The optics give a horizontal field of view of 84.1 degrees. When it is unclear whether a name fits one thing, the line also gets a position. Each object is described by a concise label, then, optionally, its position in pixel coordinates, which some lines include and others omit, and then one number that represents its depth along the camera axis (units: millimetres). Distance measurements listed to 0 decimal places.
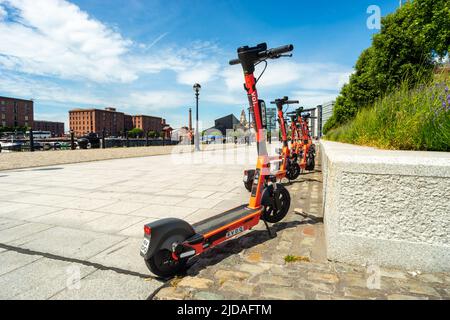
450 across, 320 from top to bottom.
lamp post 20531
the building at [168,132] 49991
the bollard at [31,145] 17873
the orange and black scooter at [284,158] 6520
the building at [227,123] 64562
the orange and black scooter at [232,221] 2059
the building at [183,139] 41238
